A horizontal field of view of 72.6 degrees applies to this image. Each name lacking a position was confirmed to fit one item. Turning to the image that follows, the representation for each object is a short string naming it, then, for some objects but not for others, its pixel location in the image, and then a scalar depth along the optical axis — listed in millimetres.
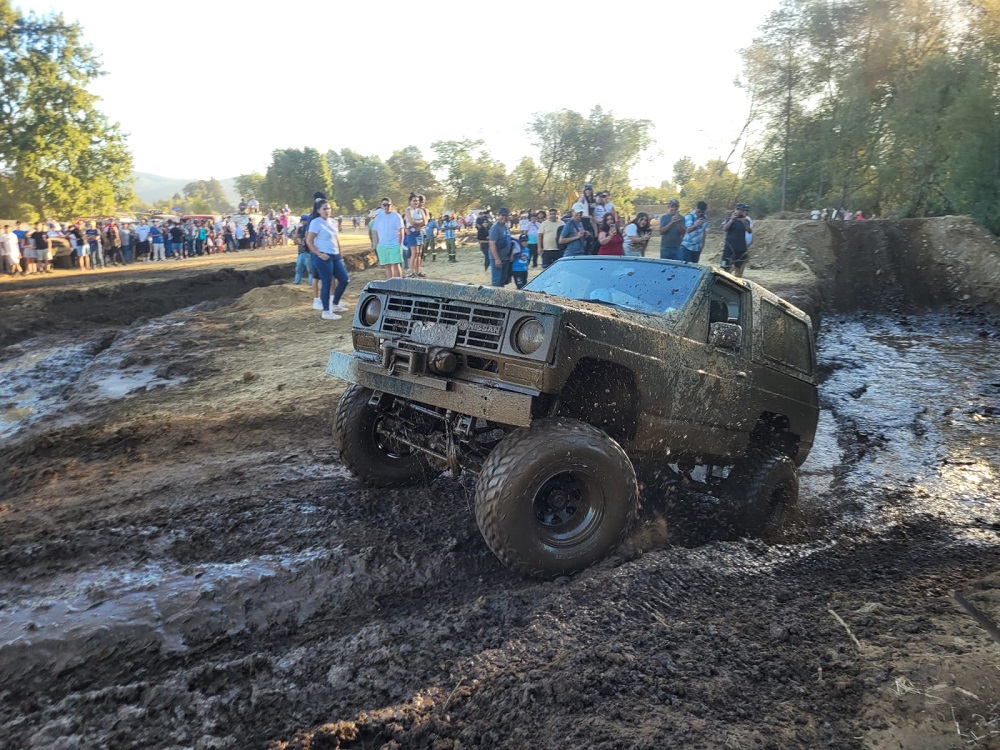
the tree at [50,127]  34312
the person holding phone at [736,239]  12664
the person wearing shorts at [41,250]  22078
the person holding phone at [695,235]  12438
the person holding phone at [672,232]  12641
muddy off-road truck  3748
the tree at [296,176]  66938
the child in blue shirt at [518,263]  12539
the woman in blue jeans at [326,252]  10516
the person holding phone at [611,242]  12055
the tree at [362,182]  67562
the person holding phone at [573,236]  12211
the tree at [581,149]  47219
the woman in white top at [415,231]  14637
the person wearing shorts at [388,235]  12516
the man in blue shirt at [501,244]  12250
